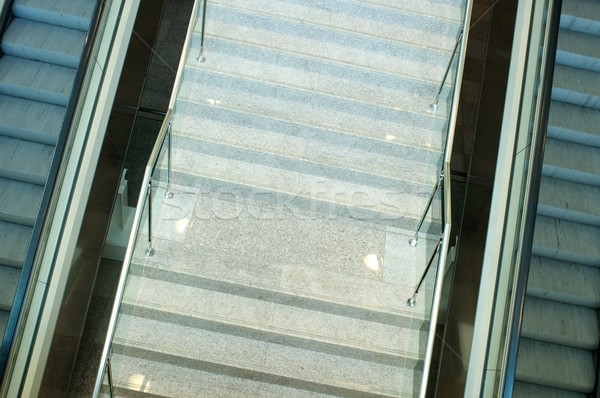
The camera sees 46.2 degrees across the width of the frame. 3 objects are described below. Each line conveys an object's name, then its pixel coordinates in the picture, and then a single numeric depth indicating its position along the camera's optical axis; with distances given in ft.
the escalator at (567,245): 17.65
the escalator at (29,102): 17.94
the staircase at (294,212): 18.02
